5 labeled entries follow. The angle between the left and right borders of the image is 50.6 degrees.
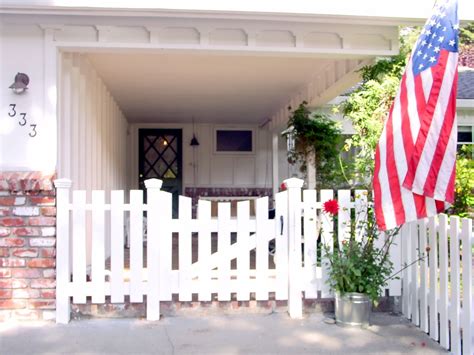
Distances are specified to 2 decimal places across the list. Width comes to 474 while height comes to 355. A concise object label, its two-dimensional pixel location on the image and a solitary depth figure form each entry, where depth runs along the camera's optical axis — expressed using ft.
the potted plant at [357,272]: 14.28
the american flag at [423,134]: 11.93
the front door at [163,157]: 37.73
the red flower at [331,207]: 14.20
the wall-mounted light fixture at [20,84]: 14.75
